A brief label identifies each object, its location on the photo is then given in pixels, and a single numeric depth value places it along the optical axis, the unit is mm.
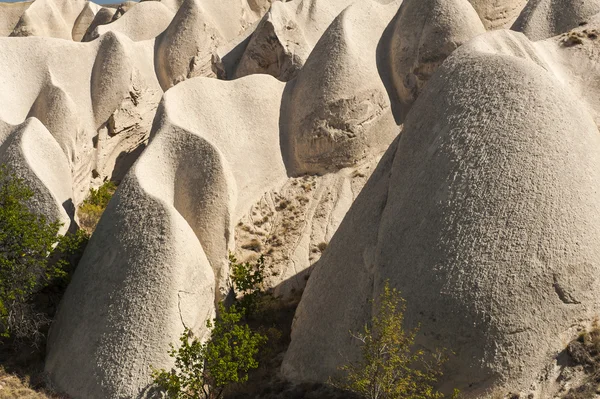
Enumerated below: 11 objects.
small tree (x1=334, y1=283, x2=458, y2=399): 12188
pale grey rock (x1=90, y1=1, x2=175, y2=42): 28875
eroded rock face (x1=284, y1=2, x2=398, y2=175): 19781
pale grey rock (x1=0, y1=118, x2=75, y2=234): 16719
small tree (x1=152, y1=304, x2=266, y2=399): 13938
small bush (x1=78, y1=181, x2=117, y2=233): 19109
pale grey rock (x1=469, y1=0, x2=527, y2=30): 23141
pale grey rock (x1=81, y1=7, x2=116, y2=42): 35038
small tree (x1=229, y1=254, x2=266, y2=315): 16578
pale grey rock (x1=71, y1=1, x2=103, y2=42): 38531
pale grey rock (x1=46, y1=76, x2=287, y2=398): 14430
